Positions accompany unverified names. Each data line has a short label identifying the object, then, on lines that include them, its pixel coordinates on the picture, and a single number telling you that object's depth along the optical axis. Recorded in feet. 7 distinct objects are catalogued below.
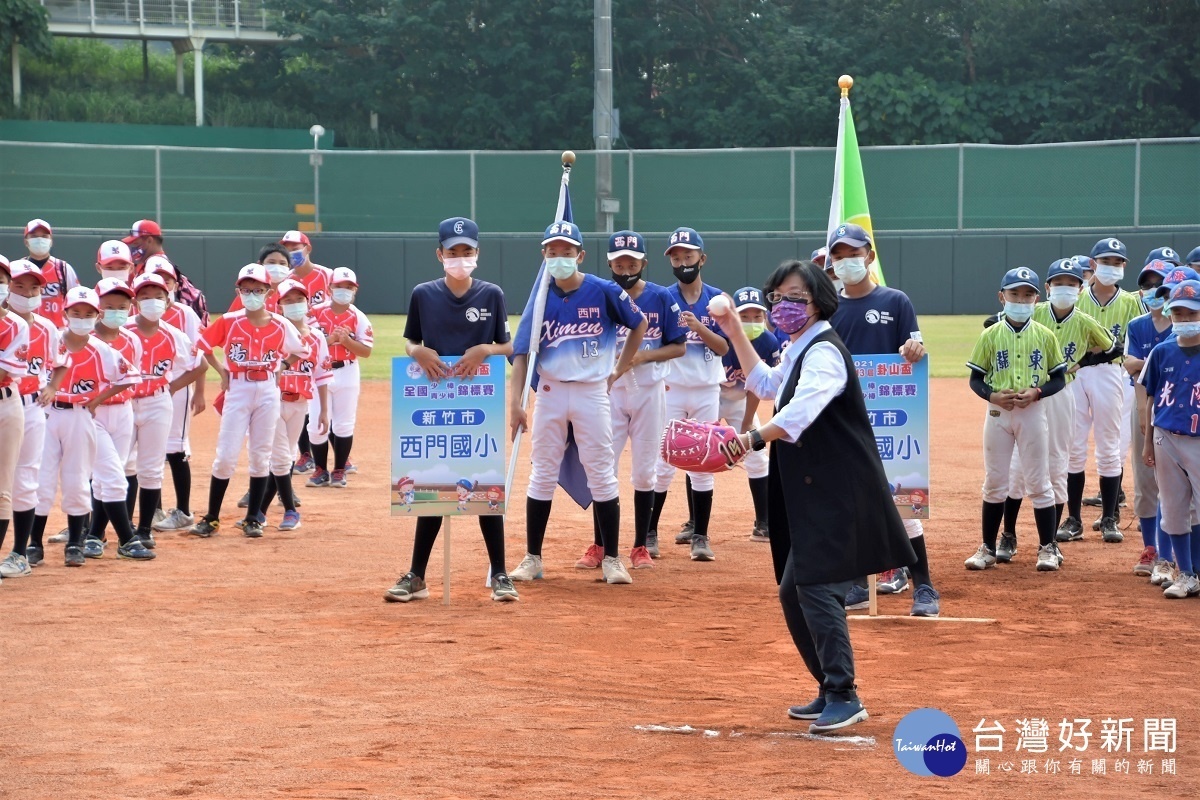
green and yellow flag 61.79
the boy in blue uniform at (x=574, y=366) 55.49
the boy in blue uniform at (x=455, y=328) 53.37
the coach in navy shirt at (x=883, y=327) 51.72
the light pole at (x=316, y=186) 186.94
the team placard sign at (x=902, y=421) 51.91
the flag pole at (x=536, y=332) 55.35
